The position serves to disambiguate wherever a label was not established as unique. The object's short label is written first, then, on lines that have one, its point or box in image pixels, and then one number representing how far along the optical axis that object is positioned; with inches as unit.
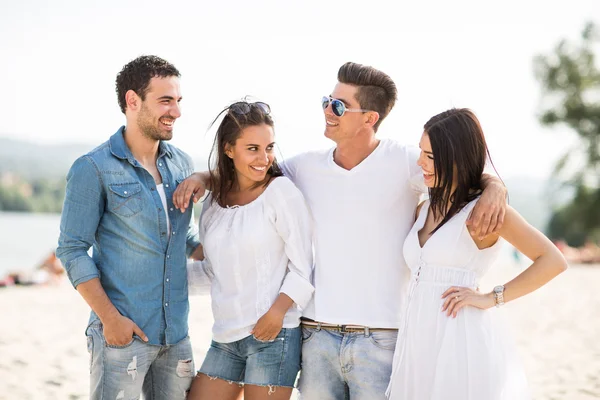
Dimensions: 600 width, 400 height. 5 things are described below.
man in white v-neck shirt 150.1
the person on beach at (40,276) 670.5
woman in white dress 136.3
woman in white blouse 147.8
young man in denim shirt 143.3
